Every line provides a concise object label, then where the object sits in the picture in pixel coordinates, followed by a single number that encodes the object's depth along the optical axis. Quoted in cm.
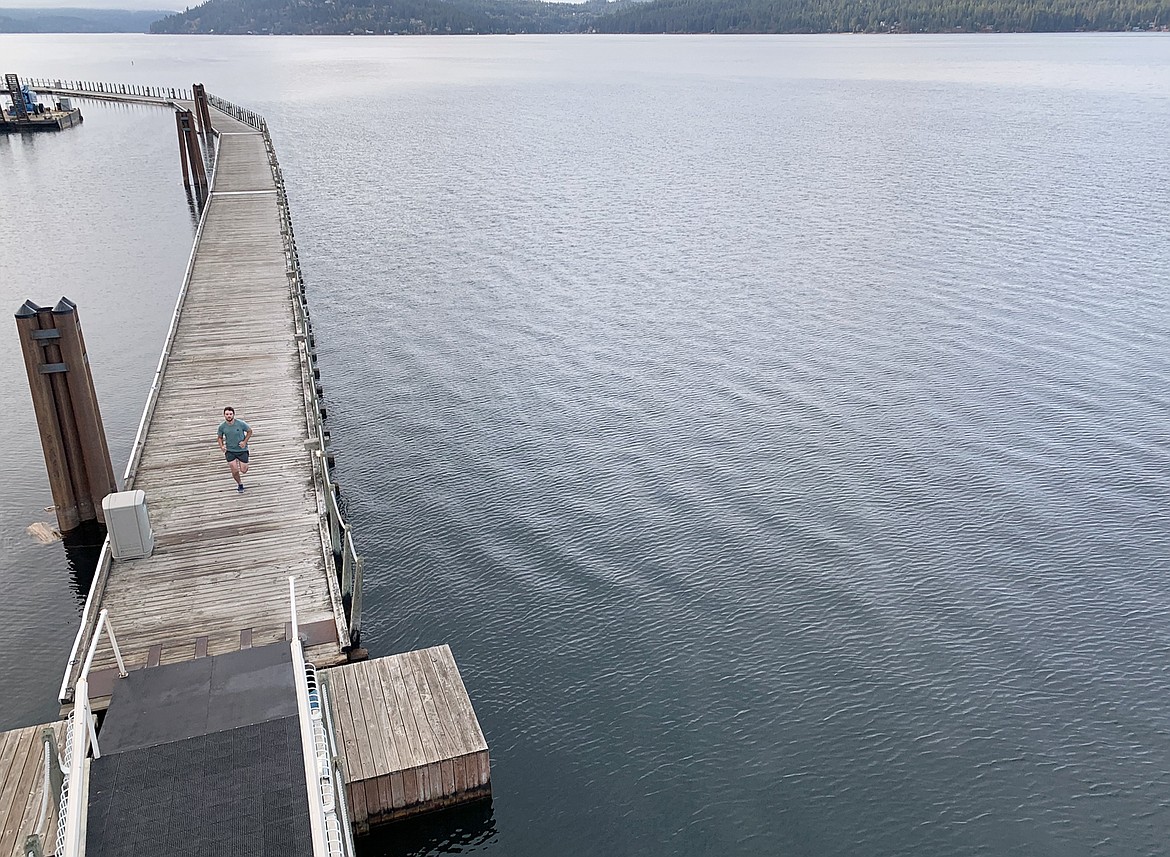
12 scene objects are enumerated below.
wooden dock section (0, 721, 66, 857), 970
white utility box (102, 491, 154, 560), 1449
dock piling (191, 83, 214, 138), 7188
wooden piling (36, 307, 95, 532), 1711
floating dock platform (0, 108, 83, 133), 8744
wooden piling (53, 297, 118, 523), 1716
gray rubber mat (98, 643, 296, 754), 1023
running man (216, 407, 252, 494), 1656
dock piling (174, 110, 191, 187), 5972
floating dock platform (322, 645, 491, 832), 1147
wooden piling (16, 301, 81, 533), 1691
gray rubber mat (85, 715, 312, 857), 799
